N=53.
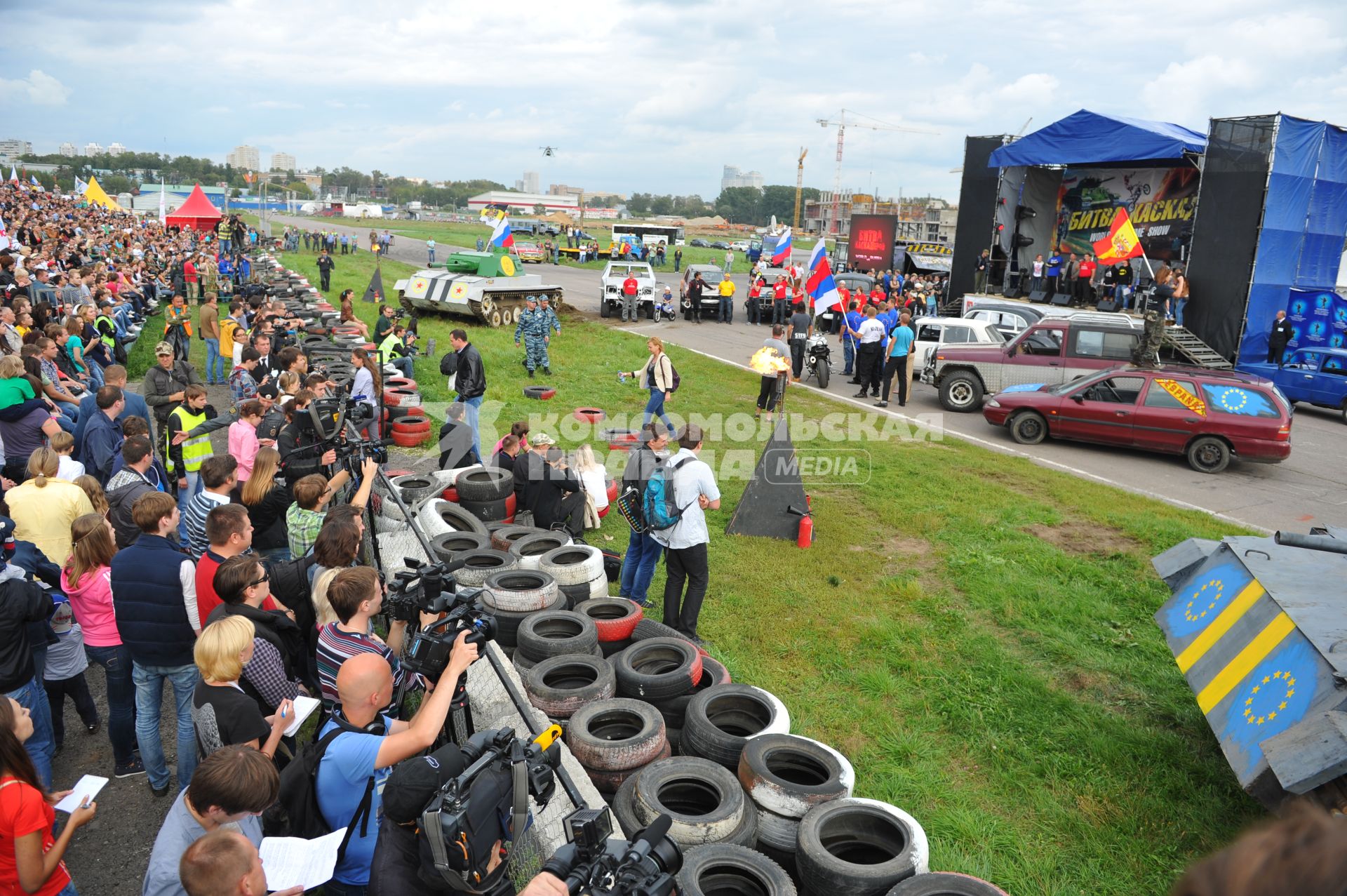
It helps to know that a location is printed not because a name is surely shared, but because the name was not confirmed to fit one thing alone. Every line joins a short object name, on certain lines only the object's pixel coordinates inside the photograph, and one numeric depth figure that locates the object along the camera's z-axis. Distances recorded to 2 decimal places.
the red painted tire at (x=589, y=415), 13.95
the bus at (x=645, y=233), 59.28
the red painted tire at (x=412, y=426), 12.87
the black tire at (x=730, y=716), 5.14
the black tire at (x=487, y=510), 8.96
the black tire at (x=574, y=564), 7.03
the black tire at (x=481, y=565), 6.71
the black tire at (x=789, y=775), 4.50
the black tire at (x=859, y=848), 3.98
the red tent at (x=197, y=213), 29.98
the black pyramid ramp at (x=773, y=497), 9.64
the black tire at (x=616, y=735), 4.71
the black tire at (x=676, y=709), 5.64
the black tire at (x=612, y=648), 6.46
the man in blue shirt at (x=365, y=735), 3.24
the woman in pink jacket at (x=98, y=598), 4.90
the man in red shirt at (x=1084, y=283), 26.34
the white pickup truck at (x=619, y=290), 27.91
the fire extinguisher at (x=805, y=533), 9.61
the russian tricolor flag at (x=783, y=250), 23.15
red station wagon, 12.75
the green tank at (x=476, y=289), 23.82
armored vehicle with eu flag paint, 4.09
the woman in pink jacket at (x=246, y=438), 7.64
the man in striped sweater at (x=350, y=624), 4.08
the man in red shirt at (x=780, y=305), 26.41
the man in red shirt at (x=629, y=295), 27.25
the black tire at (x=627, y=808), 4.35
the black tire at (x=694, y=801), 4.17
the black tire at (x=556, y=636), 5.71
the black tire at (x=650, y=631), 6.50
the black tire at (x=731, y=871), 3.88
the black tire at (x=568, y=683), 5.26
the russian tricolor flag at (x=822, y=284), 17.86
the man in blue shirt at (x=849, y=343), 20.19
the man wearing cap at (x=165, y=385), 9.80
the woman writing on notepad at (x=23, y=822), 3.18
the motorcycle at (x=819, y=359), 18.94
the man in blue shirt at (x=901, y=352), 16.72
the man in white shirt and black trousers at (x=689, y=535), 6.88
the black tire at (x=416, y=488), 8.99
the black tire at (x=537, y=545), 7.45
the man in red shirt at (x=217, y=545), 4.76
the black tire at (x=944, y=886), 3.81
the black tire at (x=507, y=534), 7.80
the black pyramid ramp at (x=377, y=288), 24.78
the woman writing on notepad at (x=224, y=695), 3.80
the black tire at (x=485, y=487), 8.92
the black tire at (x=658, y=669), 5.55
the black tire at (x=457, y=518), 8.26
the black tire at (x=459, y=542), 7.34
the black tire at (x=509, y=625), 6.21
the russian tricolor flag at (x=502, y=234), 26.58
